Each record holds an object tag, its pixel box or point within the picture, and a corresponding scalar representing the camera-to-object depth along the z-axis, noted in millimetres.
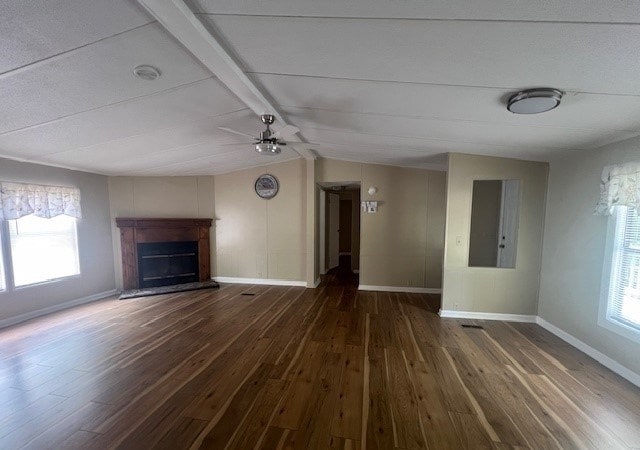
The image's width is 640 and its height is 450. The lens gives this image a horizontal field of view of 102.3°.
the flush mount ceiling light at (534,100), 1722
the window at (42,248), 3645
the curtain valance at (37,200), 3434
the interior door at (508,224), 3875
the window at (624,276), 2428
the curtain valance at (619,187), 2336
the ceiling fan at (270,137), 2652
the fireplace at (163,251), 4969
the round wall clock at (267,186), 5449
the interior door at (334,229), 7016
